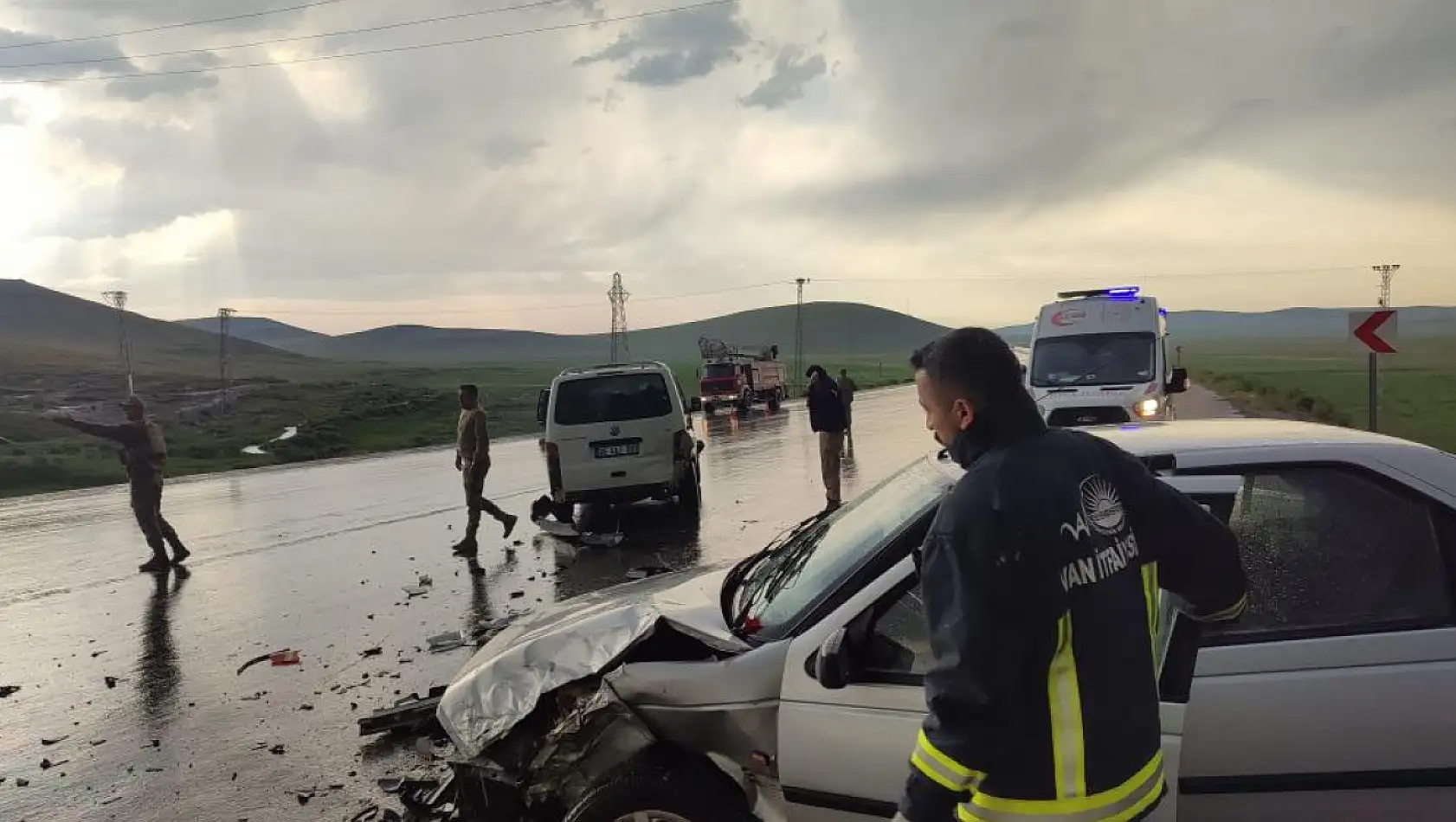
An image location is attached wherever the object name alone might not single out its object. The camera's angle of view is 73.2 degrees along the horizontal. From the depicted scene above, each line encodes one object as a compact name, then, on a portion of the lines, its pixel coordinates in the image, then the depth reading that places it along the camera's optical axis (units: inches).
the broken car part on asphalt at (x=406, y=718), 213.5
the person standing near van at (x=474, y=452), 463.8
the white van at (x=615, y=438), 514.0
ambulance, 558.9
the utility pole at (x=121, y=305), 2101.9
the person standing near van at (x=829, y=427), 509.7
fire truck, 1598.2
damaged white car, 108.9
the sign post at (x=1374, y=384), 459.2
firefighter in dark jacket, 72.0
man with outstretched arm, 447.8
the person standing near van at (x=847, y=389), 747.7
